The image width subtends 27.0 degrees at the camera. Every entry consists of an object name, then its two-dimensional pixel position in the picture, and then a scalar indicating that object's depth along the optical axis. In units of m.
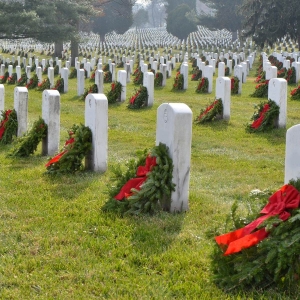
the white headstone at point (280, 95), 10.39
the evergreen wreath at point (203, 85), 17.75
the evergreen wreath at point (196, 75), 22.53
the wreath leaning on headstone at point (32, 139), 8.58
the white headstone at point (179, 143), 5.62
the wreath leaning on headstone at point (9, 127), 9.68
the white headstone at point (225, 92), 11.77
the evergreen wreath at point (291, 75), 19.25
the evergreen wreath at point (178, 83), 18.84
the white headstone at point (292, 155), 4.17
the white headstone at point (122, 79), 15.61
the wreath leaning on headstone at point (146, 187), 5.54
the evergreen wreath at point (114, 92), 15.51
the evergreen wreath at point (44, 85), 19.98
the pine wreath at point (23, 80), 21.97
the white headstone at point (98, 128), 7.32
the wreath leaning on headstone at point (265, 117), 10.48
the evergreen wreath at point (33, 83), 20.84
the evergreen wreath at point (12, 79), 23.48
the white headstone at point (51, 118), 8.50
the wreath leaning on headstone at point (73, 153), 7.30
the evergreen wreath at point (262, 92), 16.13
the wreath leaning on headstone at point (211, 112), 11.66
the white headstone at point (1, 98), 10.40
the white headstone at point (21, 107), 9.50
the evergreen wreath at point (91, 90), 16.43
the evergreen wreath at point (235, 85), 17.02
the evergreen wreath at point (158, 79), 19.80
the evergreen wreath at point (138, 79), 20.70
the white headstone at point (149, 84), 14.48
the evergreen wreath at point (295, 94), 15.06
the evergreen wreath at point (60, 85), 19.53
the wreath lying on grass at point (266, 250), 3.77
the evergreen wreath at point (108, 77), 22.20
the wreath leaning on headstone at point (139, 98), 14.43
